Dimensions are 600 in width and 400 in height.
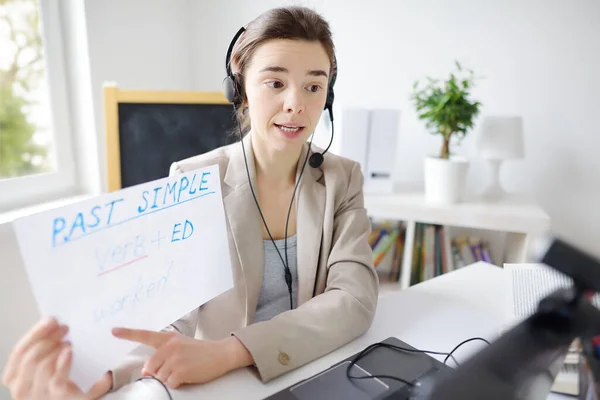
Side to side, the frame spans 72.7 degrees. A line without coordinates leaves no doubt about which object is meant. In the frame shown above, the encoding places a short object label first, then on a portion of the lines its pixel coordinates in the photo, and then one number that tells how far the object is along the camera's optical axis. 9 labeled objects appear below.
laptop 0.57
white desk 0.59
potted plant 1.43
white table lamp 1.48
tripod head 0.32
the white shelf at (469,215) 1.39
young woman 0.67
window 1.41
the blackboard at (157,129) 1.35
